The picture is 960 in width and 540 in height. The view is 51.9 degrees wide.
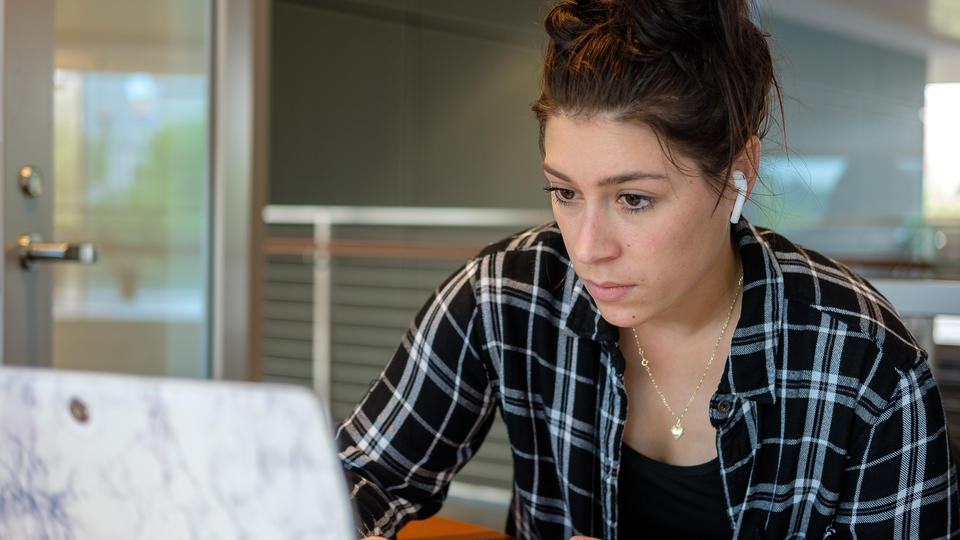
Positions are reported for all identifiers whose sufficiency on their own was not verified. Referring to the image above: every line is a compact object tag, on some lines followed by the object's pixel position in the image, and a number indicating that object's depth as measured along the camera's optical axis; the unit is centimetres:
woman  95
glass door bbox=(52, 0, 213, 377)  196
